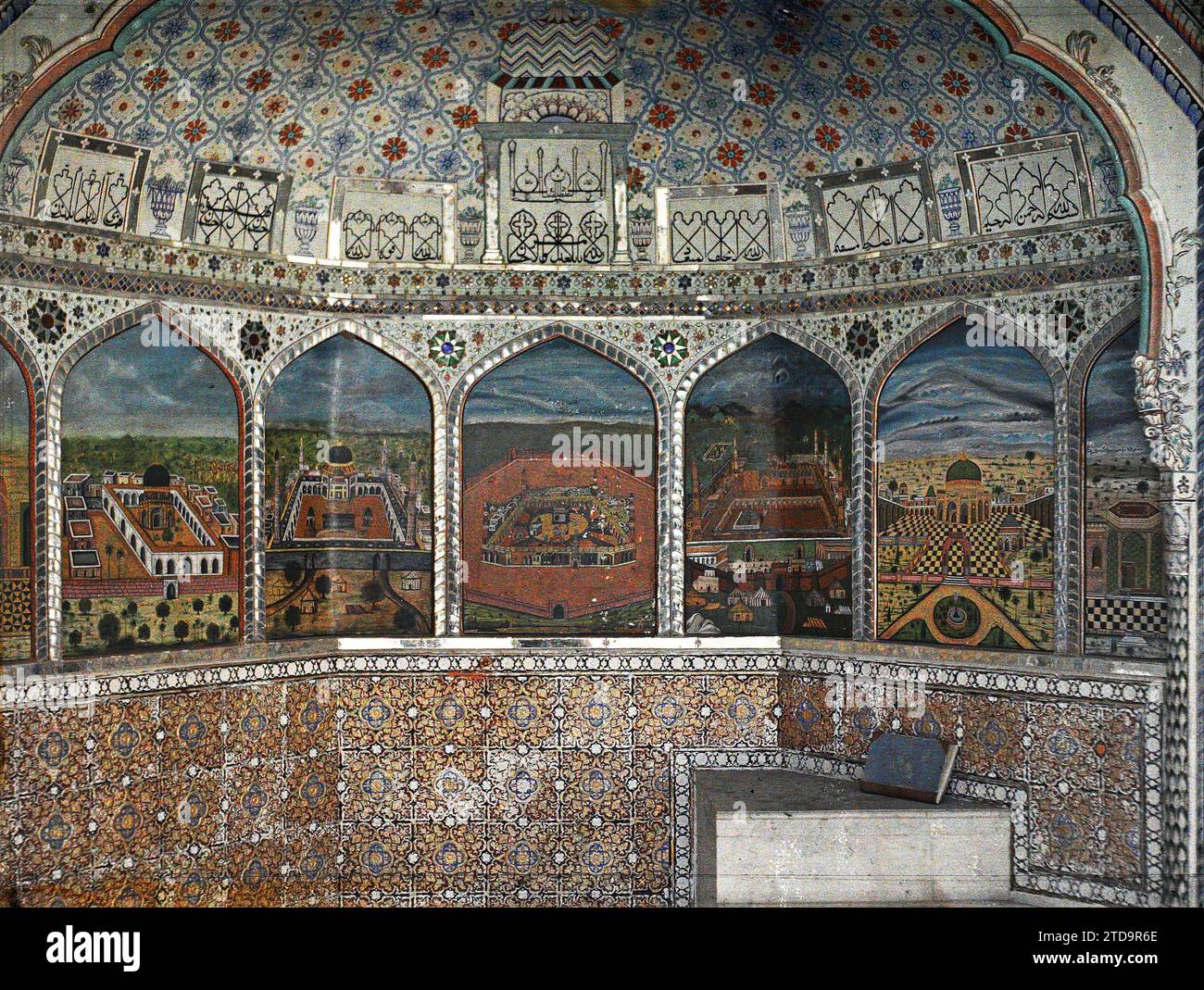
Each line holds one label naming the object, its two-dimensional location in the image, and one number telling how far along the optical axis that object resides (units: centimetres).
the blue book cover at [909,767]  683
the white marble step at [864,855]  660
